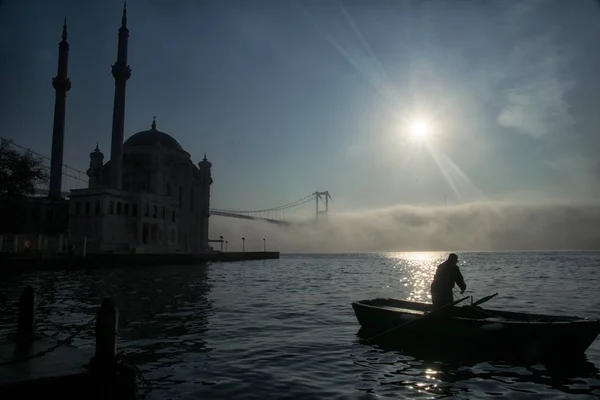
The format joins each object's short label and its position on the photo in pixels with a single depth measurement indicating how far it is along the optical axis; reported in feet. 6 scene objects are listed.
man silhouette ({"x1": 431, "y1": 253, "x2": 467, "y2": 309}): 42.09
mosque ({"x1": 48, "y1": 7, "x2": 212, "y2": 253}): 204.74
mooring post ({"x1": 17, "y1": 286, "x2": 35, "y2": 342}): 32.94
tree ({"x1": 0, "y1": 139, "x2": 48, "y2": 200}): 151.23
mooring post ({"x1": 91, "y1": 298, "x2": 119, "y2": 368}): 23.71
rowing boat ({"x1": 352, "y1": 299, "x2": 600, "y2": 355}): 35.24
